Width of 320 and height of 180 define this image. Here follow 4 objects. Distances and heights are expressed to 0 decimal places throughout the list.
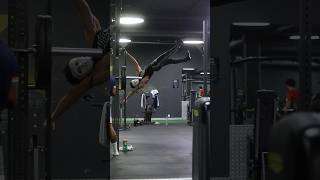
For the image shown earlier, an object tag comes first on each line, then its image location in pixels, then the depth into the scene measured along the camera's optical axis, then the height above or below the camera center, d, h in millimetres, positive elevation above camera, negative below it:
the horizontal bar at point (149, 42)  15322 +1654
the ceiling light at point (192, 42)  15279 +1683
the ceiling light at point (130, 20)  10989 +1800
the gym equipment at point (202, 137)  4547 -513
